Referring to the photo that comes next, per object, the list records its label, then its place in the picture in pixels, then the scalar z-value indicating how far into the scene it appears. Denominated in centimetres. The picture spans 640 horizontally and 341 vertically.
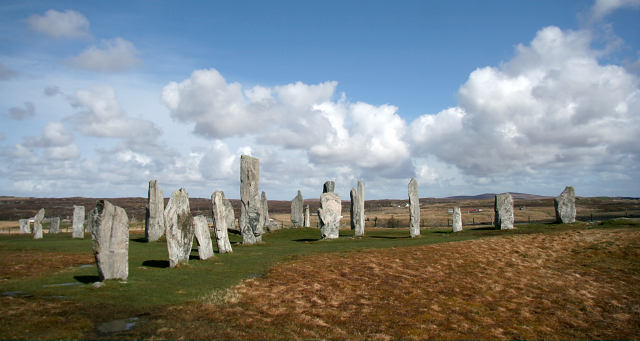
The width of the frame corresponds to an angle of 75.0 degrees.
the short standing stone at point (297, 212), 4259
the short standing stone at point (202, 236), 1784
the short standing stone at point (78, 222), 3030
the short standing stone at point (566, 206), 3347
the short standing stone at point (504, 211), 3209
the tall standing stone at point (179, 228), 1588
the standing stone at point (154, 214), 2685
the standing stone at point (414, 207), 2997
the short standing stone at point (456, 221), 3347
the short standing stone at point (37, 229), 2953
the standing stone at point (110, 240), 1270
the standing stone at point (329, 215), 2759
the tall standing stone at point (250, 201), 2580
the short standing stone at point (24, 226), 3628
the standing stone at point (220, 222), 2047
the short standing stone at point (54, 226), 3594
